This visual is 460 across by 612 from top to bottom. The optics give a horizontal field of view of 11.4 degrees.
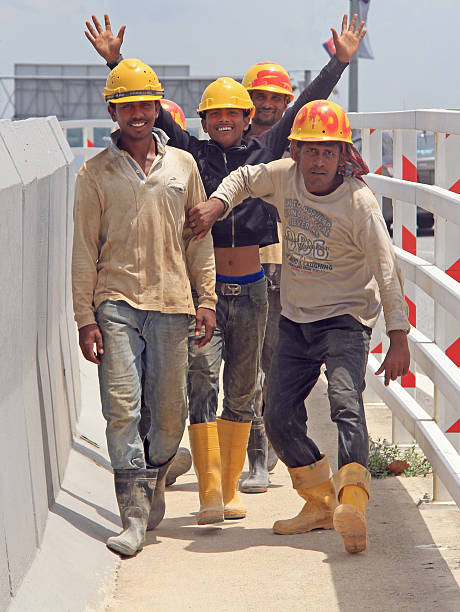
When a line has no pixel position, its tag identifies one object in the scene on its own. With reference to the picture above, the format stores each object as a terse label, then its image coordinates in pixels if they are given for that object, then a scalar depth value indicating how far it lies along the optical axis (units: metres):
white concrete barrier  8.01
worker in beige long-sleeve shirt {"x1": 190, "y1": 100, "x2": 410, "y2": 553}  10.21
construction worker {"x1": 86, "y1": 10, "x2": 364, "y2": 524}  11.28
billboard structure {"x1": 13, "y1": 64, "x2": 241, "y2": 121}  92.14
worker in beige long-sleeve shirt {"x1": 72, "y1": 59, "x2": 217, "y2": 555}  10.27
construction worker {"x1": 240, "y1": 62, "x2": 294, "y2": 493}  13.01
